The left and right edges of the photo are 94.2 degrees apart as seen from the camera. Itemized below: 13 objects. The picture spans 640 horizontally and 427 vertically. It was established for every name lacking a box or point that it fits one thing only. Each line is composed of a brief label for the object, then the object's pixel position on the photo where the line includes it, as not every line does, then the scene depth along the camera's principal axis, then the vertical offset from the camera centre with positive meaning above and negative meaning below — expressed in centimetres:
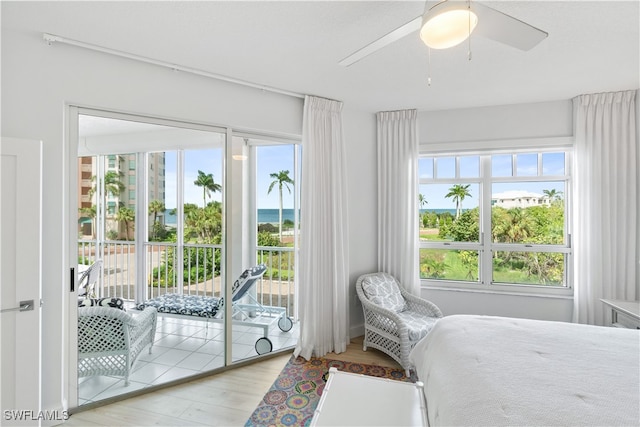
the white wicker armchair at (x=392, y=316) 272 -104
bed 108 -71
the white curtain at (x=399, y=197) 347 +22
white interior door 178 -40
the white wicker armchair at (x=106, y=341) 224 -98
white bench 148 -101
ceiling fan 123 +86
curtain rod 198 +118
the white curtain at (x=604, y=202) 288 +13
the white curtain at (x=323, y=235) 301 -20
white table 238 -81
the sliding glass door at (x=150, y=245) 230 -26
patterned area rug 209 -143
